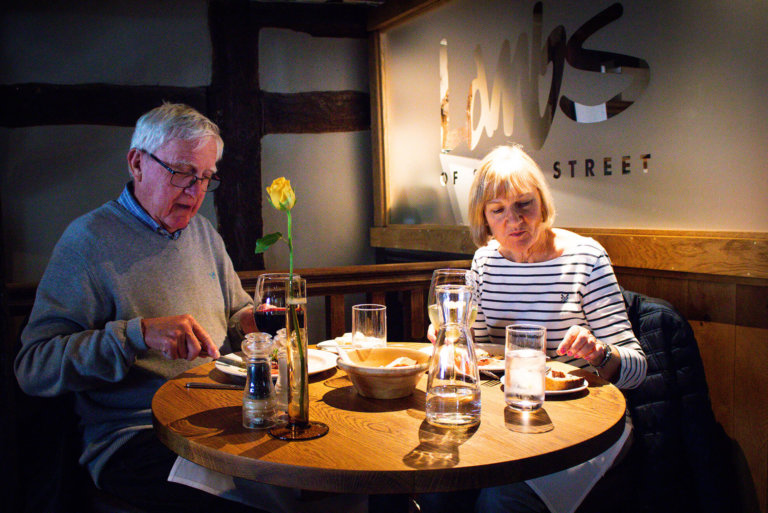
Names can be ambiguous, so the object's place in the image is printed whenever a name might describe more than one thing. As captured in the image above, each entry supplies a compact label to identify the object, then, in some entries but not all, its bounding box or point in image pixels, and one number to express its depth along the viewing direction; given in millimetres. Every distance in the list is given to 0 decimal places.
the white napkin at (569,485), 1329
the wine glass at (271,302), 1275
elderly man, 1509
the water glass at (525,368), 1197
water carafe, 1142
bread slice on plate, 1312
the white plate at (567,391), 1283
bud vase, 1080
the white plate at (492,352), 1453
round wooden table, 954
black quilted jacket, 1815
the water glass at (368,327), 1484
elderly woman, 1752
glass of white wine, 1492
